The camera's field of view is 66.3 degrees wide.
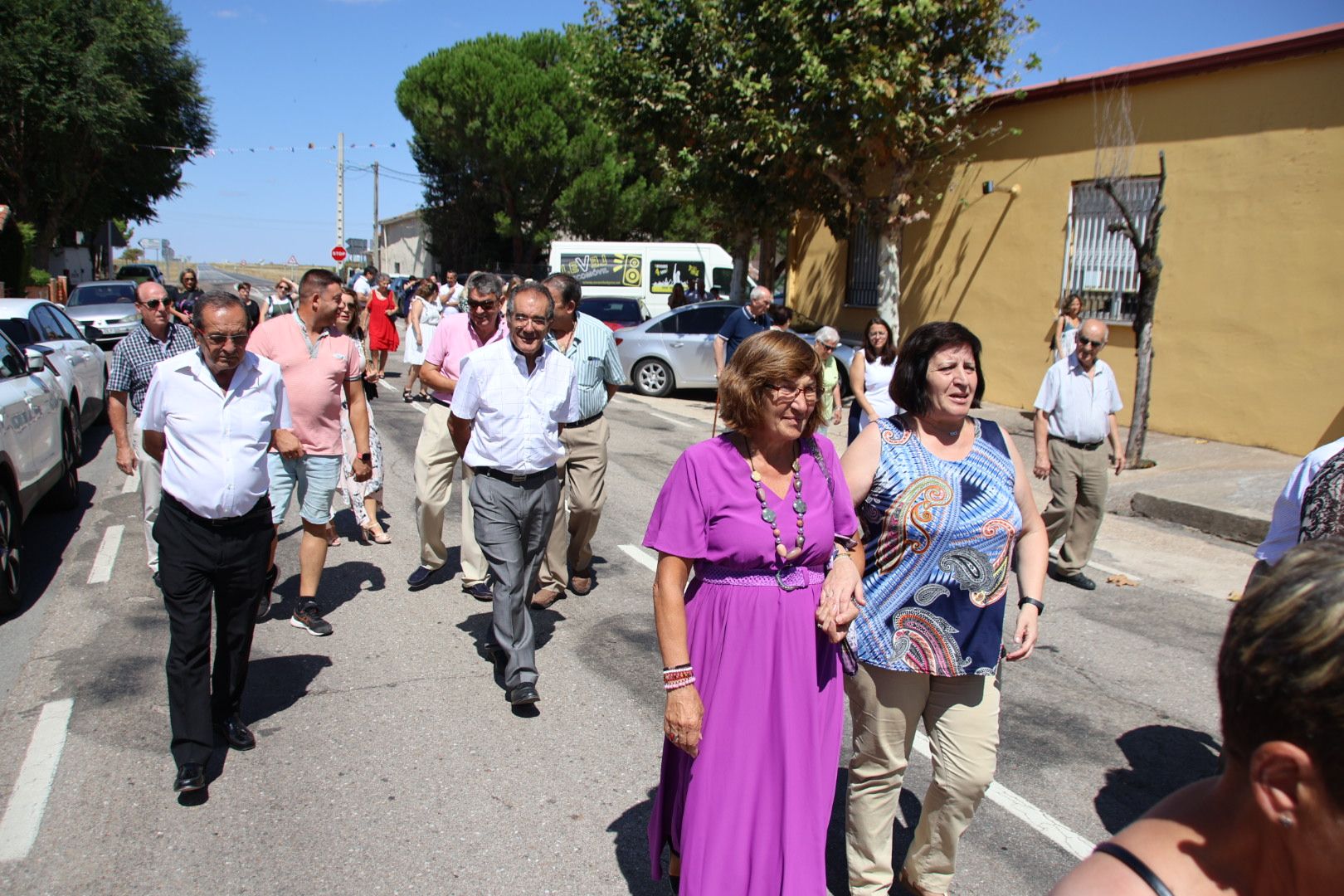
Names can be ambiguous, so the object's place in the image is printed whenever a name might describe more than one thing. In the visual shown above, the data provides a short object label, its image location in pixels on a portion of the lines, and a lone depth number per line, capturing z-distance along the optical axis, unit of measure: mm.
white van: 26562
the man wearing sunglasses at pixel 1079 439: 7027
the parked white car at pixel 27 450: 6215
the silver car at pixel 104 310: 20547
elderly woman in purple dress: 2760
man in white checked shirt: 4836
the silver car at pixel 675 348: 17750
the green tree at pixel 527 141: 38312
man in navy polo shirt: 9564
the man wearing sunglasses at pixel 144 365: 5781
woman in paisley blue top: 3051
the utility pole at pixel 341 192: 41875
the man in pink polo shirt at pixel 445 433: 6316
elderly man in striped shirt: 6262
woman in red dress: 15766
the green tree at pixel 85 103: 29719
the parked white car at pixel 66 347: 10664
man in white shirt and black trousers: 3920
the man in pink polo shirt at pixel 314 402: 5715
